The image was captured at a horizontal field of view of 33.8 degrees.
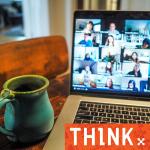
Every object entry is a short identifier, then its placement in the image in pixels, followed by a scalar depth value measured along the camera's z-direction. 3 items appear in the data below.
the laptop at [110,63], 0.71
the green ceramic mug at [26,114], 0.53
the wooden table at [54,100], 0.58
